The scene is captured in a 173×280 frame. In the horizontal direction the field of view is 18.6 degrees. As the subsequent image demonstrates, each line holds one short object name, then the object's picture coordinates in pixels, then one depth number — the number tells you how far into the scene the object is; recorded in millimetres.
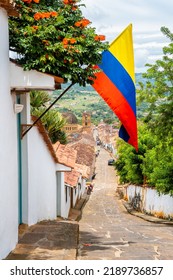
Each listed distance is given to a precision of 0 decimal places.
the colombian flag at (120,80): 9844
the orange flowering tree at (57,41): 8719
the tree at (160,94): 17344
